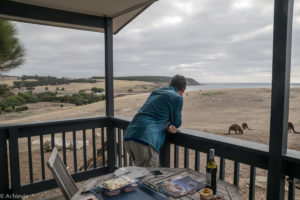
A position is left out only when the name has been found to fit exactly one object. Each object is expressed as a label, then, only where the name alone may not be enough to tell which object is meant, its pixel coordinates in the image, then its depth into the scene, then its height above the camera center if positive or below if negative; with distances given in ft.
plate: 4.48 -2.03
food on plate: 3.75 -1.92
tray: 3.55 -2.01
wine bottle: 3.77 -1.72
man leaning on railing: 6.66 -1.45
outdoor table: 3.67 -2.07
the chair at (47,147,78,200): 3.92 -1.98
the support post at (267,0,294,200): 4.28 -0.22
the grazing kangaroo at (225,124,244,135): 33.12 -7.47
